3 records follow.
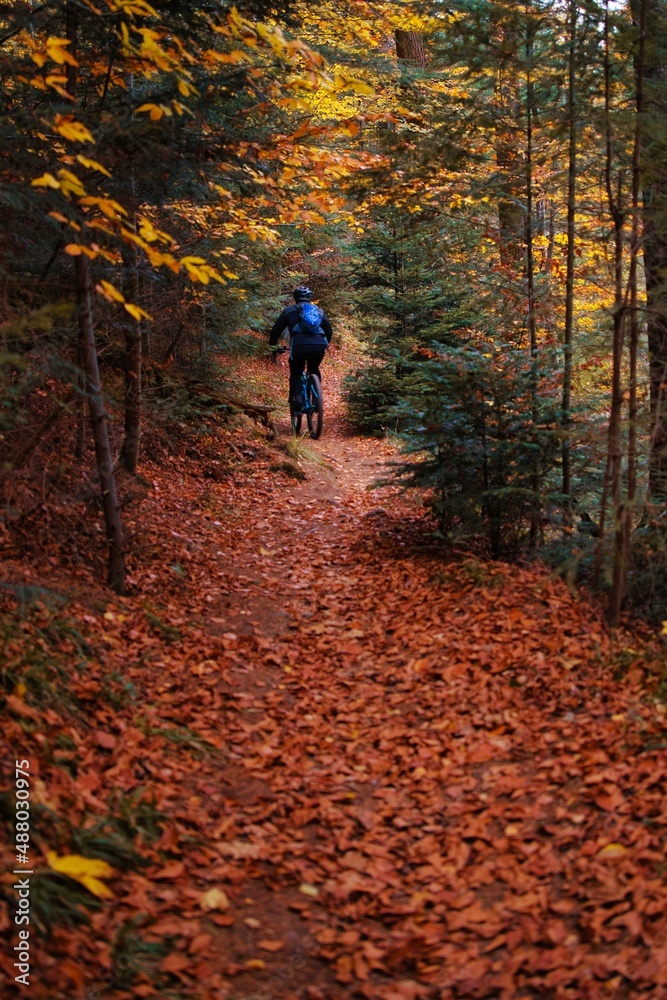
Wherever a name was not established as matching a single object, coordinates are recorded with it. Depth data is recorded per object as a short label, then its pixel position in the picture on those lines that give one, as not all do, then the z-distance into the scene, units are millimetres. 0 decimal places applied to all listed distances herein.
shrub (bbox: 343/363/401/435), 14781
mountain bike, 13289
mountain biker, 12625
